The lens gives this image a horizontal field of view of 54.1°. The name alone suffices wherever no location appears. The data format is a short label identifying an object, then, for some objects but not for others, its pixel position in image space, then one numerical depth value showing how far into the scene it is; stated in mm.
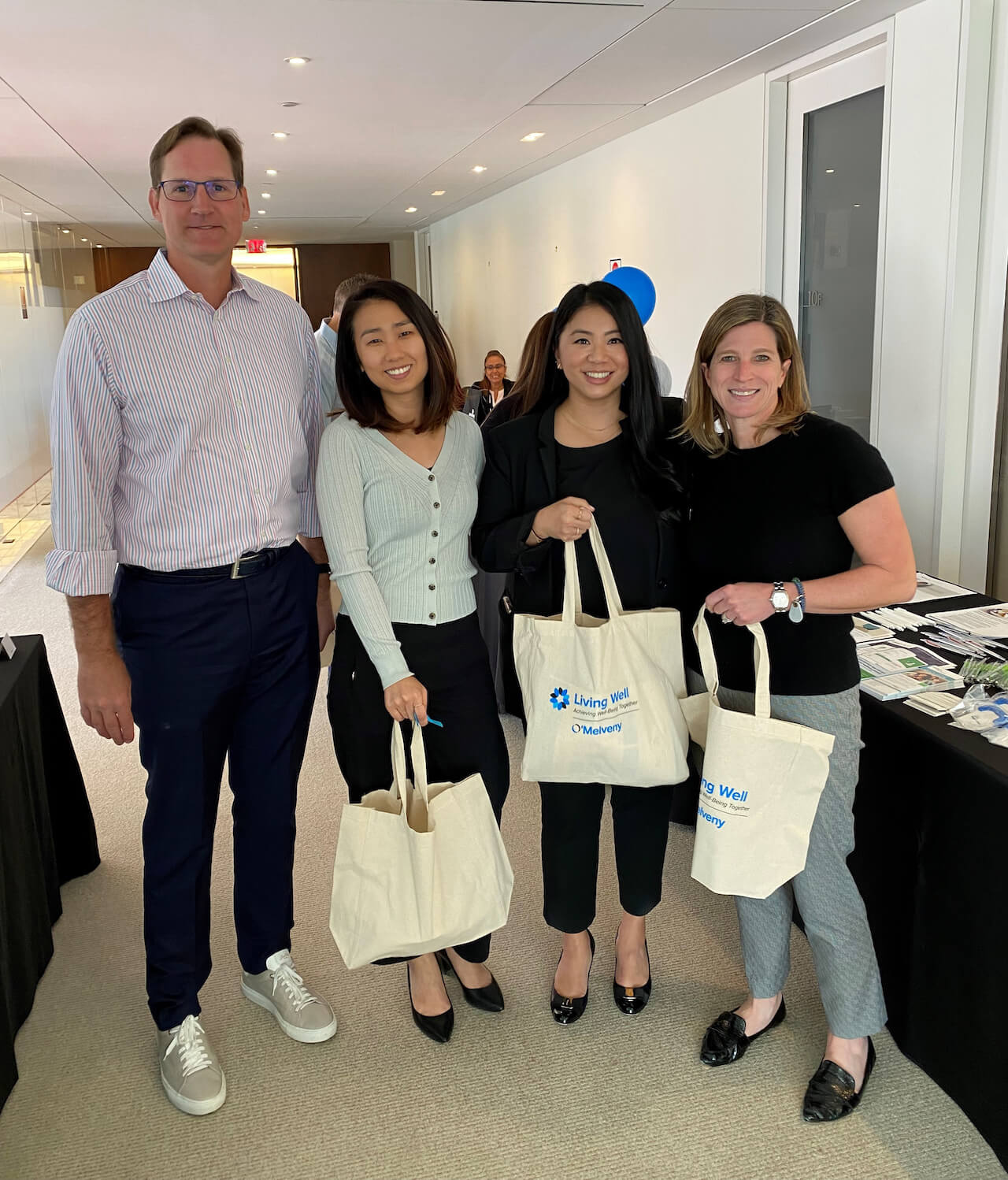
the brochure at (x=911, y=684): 2199
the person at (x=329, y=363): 2340
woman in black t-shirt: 1803
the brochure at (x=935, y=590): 3006
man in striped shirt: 1916
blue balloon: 5230
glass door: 4527
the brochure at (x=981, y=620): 2588
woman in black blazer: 1992
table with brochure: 1832
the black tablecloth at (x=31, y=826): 2297
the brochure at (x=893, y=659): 2361
